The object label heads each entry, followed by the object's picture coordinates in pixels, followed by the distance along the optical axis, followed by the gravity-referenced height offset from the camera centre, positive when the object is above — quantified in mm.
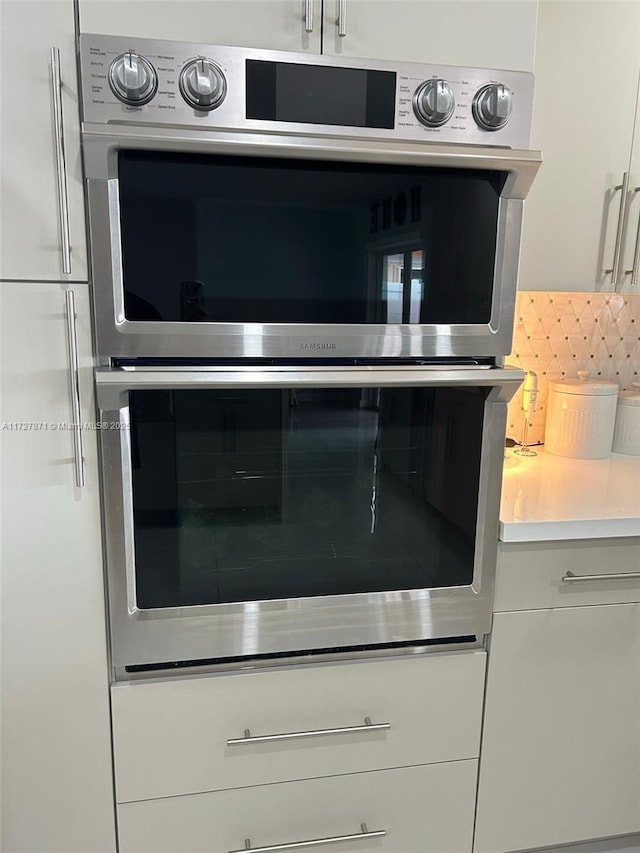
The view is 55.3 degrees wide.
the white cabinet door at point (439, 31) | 1026 +474
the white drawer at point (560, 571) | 1257 -523
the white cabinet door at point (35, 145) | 935 +243
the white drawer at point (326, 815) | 1231 -1040
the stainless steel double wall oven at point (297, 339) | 981 -52
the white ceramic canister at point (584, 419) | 1699 -283
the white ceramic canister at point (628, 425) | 1744 -305
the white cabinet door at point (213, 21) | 954 +449
